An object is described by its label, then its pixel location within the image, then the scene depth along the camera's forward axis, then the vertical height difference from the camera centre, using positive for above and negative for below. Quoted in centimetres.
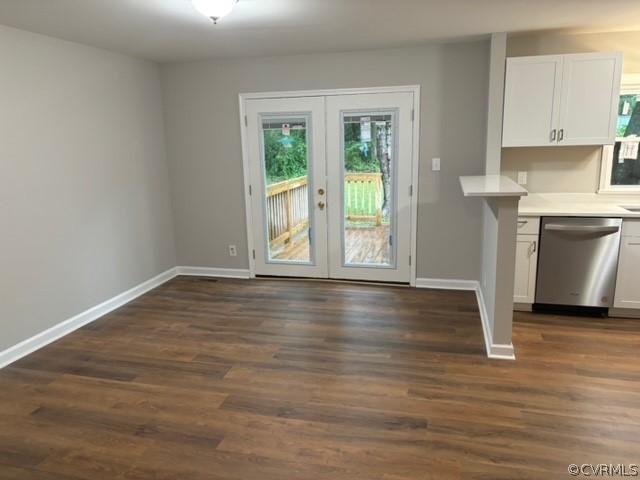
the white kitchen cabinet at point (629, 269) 363 -100
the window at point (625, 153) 402 -9
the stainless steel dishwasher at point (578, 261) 367 -94
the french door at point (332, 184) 451 -35
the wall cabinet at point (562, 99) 370 +37
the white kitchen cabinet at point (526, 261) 380 -96
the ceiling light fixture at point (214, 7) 250 +79
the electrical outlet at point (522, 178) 426 -30
